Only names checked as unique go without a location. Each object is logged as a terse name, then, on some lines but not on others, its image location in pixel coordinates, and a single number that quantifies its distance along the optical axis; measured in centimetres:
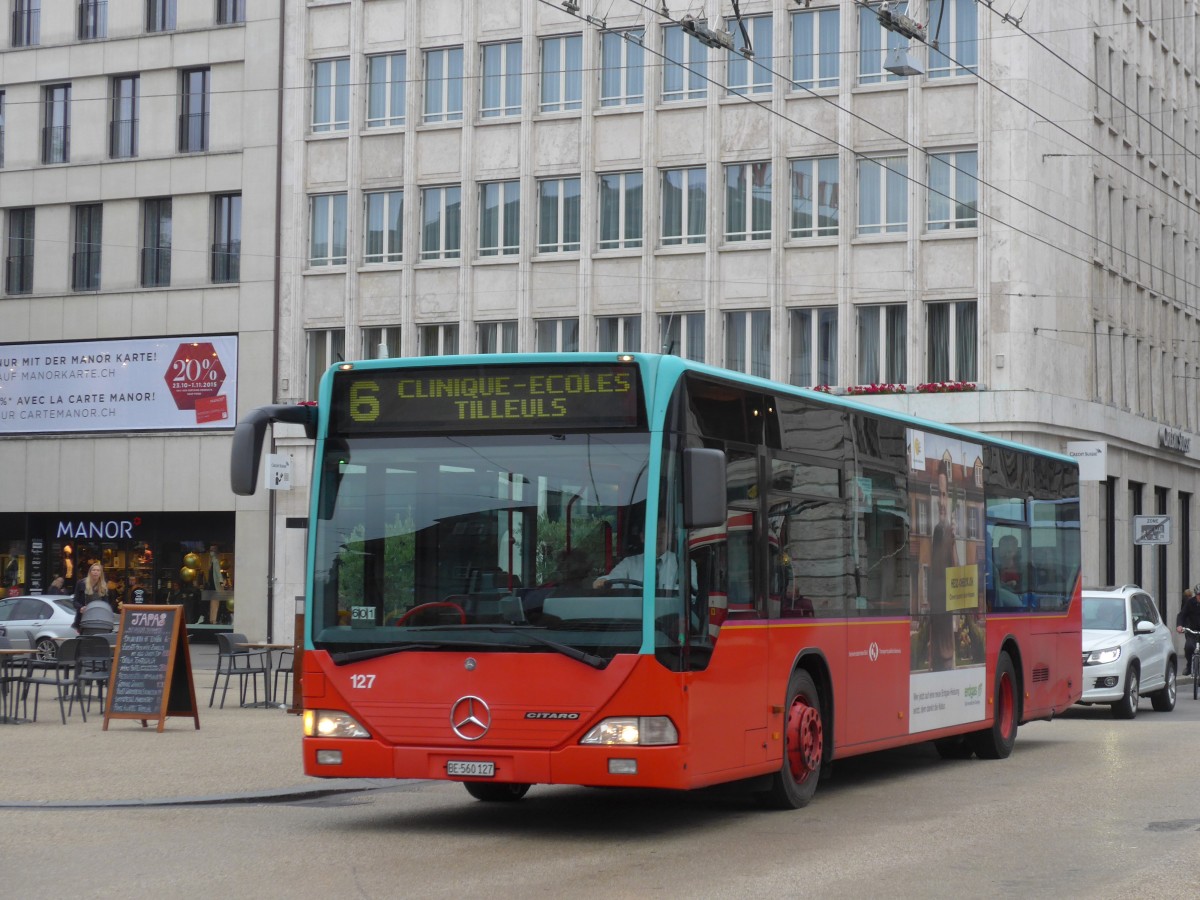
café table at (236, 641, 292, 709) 2373
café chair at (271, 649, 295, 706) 2299
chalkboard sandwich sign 1953
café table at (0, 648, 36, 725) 2089
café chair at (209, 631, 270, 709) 2348
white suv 2477
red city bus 1132
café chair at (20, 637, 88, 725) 2073
